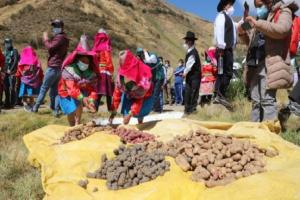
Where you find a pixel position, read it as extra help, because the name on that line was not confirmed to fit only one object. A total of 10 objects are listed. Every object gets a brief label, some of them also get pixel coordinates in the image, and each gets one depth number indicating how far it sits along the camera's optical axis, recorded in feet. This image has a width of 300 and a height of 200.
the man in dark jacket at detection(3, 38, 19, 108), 23.71
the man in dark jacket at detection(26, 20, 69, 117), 18.33
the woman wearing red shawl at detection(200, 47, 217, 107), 23.07
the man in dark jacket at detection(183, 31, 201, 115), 18.14
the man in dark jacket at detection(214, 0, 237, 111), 16.23
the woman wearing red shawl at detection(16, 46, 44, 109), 22.90
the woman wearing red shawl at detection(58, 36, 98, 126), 13.84
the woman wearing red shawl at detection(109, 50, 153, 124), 12.86
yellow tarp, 7.57
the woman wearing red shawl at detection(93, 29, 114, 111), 17.51
